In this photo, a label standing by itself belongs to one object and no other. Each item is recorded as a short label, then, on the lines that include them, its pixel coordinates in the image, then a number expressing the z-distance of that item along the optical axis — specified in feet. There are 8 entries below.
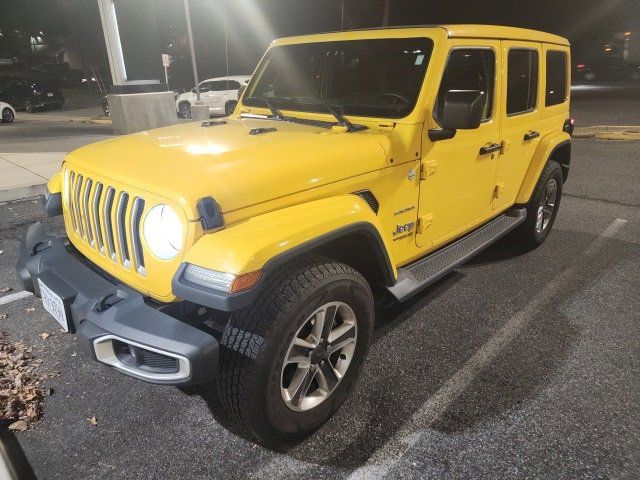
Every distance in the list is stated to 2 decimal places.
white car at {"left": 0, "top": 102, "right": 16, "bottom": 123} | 52.75
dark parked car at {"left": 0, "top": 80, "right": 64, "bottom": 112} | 66.80
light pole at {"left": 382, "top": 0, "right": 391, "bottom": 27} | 46.50
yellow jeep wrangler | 6.26
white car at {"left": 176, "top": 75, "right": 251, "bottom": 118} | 54.09
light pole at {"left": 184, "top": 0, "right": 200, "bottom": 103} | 38.50
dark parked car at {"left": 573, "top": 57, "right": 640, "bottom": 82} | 101.55
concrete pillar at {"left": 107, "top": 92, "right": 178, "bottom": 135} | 39.14
